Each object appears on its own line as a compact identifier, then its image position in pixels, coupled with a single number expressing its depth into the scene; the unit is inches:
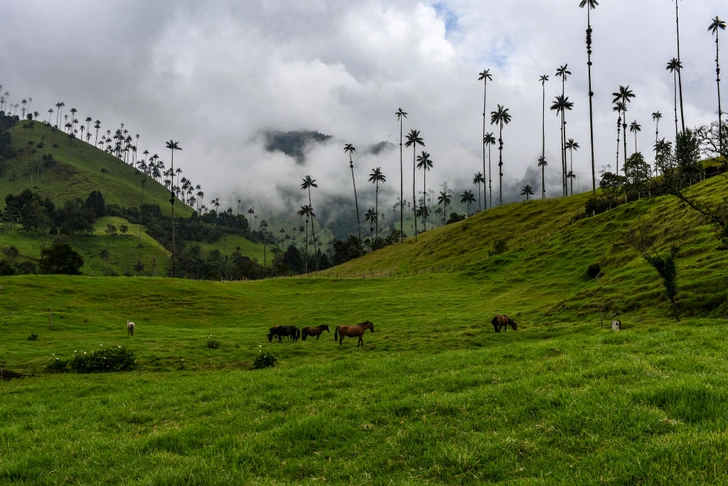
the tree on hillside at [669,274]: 1199.2
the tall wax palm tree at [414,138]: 6176.2
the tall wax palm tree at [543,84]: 6166.3
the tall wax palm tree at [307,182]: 6471.5
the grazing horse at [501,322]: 1396.4
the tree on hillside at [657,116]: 7267.7
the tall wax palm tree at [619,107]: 5664.9
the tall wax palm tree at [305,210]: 6569.9
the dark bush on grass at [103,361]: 1010.0
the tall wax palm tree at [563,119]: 5364.2
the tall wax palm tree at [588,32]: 4023.1
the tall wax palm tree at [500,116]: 5935.0
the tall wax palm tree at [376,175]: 7020.7
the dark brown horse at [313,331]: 1471.5
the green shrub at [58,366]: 1021.2
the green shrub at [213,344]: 1333.7
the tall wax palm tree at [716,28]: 4805.6
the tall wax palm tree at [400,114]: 6373.0
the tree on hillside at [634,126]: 7288.4
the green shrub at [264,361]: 994.1
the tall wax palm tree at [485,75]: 5938.0
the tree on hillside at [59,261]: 3779.5
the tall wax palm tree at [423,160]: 6382.9
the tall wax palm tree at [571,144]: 6496.1
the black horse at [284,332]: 1508.4
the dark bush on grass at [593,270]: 2281.5
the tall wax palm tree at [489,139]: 6612.2
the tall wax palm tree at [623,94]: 5113.2
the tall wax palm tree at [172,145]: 7126.0
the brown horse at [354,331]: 1273.4
